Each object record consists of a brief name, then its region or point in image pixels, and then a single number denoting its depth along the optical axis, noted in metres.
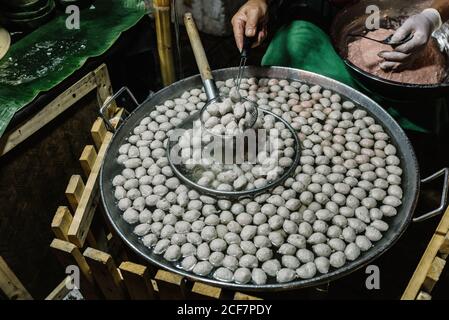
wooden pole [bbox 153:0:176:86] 2.07
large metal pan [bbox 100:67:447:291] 1.30
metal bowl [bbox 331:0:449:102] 1.82
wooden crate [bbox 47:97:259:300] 1.37
